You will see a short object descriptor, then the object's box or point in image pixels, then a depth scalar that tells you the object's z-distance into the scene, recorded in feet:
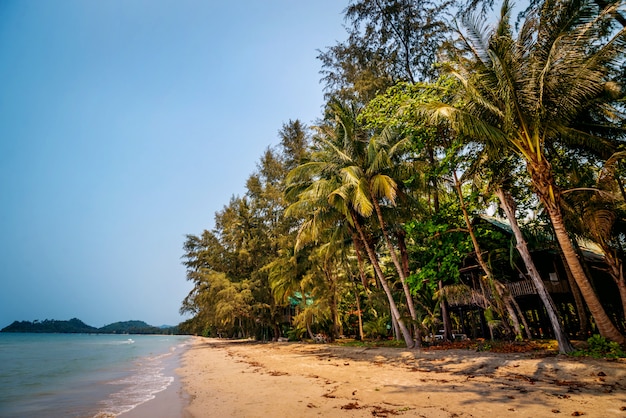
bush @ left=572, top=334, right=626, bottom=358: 23.07
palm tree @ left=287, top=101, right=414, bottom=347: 39.75
